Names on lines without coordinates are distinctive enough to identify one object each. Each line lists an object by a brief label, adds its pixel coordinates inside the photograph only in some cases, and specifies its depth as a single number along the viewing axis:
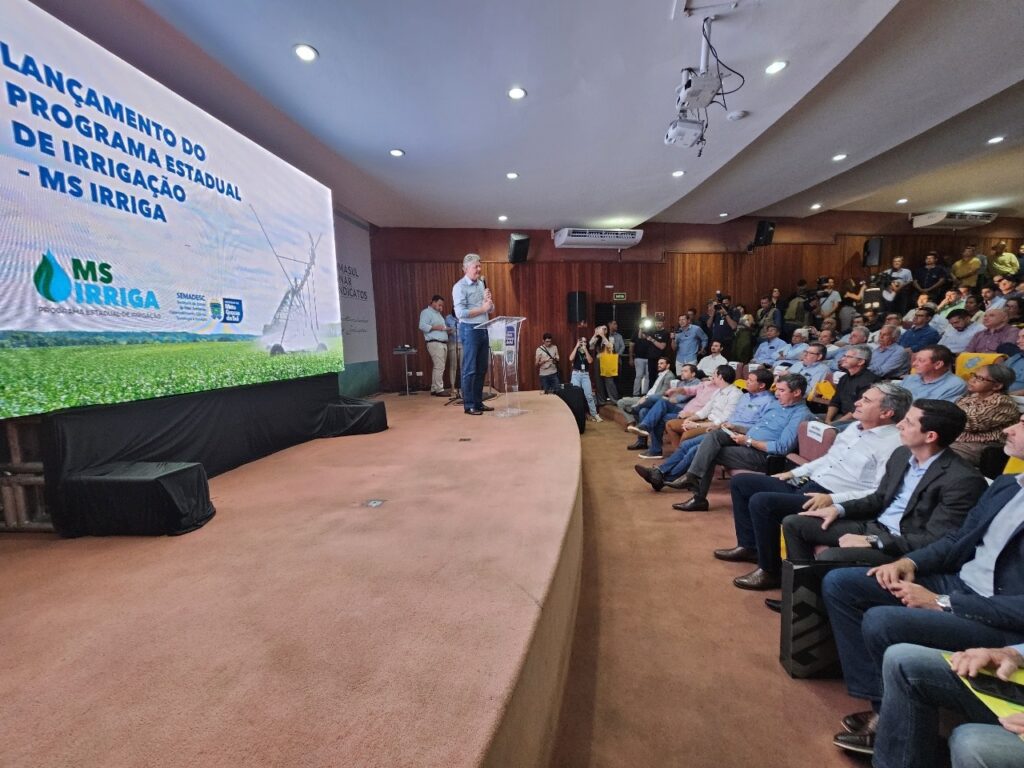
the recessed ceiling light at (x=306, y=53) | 2.74
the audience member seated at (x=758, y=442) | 2.92
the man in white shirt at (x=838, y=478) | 2.04
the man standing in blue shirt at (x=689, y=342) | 7.40
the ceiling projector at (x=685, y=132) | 3.48
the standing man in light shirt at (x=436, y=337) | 6.86
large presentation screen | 1.75
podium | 4.29
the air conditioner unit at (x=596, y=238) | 7.71
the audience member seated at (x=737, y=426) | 3.37
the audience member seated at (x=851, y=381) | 3.63
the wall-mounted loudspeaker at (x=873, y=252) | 8.63
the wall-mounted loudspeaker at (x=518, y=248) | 7.42
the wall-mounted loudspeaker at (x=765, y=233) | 8.17
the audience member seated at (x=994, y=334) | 4.14
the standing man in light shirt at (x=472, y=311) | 3.92
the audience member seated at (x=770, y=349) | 6.29
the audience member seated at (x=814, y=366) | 4.60
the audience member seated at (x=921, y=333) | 4.81
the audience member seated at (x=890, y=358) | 4.41
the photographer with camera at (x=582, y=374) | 6.97
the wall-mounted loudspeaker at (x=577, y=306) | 8.20
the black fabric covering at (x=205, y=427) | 1.96
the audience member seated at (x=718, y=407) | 3.93
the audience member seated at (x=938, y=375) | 2.92
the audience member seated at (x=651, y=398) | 5.66
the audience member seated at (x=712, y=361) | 6.08
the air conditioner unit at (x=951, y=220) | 8.72
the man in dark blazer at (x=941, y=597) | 1.15
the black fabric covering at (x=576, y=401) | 5.80
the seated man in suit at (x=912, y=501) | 1.49
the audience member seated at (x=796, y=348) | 5.81
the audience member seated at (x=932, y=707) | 0.91
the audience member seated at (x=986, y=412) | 2.28
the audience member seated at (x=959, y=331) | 4.70
